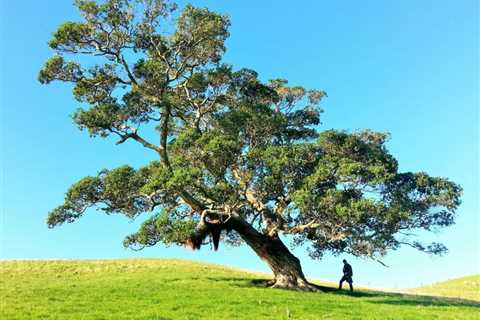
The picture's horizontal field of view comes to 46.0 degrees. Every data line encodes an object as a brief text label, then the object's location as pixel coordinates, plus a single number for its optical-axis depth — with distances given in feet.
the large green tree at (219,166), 95.55
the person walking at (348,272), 111.34
